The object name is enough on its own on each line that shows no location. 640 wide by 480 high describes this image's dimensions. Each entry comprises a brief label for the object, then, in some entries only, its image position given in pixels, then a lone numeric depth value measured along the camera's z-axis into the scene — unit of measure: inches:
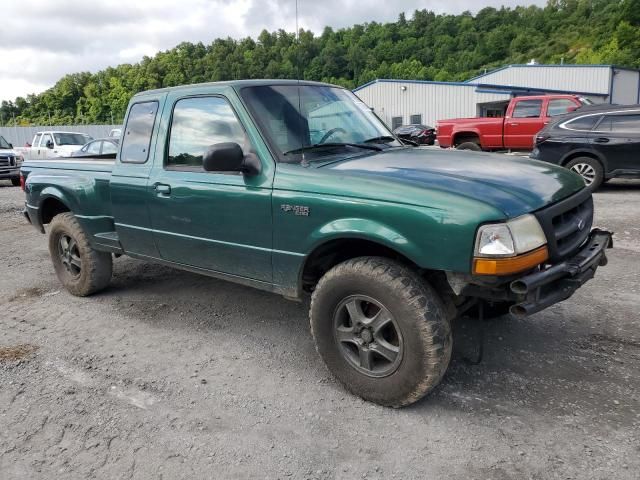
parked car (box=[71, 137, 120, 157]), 604.1
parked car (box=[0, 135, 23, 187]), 640.4
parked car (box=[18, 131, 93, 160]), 724.7
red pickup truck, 559.2
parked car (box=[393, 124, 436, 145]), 1060.8
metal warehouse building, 1235.2
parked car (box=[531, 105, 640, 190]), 371.9
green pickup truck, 105.8
